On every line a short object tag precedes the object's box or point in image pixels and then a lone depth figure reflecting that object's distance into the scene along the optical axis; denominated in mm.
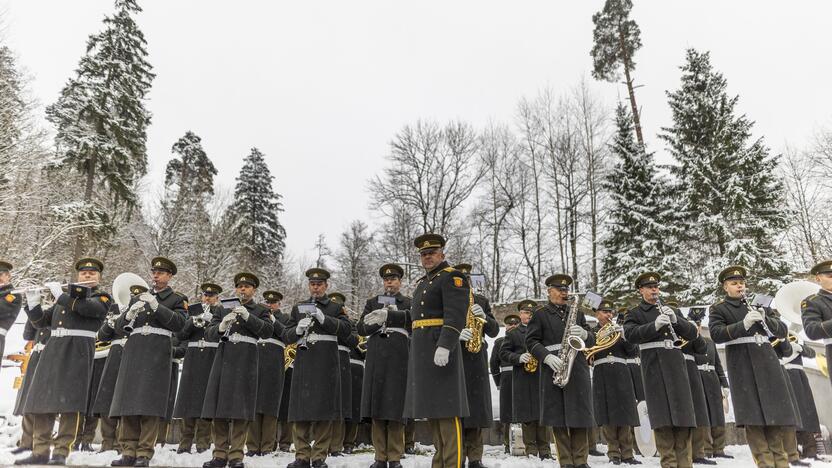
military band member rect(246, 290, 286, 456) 8281
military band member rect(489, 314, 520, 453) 10180
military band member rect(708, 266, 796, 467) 6344
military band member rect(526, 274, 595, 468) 6832
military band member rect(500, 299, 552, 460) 9086
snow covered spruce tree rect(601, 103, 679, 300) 25547
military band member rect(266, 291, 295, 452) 9375
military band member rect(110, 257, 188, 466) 6500
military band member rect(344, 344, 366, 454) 9453
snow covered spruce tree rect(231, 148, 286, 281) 38456
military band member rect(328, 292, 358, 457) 8094
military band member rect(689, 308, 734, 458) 9000
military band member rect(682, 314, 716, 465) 7282
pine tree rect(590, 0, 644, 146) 30094
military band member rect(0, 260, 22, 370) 7227
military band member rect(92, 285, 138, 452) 8164
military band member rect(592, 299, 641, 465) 8523
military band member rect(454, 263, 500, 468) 7078
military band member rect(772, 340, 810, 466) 6520
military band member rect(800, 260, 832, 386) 6348
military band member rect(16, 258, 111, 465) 6434
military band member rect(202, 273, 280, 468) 6969
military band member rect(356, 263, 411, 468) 6898
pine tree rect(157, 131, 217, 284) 27375
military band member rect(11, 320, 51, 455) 6891
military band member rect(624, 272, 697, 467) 6668
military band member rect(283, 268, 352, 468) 6977
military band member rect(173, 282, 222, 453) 8508
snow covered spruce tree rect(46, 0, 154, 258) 23875
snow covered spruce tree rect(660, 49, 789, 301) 22781
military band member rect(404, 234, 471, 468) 5449
